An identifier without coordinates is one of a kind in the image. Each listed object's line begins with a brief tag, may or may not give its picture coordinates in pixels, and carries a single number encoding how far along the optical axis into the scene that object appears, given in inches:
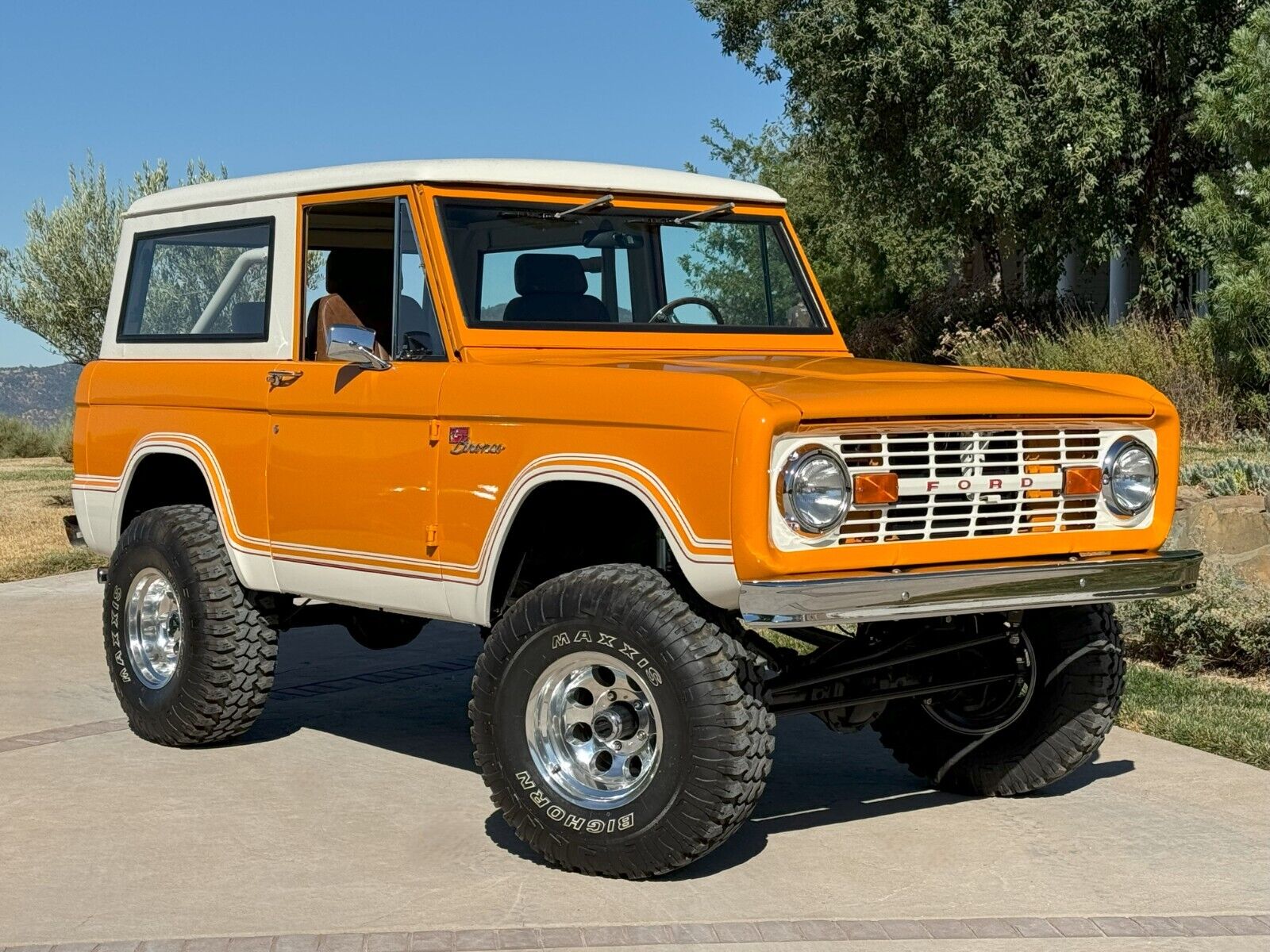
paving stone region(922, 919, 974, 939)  191.3
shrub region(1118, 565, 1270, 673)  361.7
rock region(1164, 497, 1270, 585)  406.9
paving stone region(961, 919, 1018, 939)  191.6
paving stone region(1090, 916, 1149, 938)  193.2
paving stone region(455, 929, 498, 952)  186.2
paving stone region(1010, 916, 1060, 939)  191.9
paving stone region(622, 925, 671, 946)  189.5
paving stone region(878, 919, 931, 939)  191.2
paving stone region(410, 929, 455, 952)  185.9
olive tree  890.7
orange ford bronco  205.0
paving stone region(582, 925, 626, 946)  189.3
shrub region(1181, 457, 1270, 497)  440.8
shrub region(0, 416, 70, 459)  1344.7
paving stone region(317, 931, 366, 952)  185.9
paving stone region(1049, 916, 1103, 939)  192.2
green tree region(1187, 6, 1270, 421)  653.9
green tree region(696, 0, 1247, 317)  820.0
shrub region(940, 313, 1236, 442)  634.2
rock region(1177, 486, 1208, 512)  424.2
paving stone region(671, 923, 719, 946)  189.5
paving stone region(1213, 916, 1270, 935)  194.4
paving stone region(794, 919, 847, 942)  190.2
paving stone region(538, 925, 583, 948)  187.6
